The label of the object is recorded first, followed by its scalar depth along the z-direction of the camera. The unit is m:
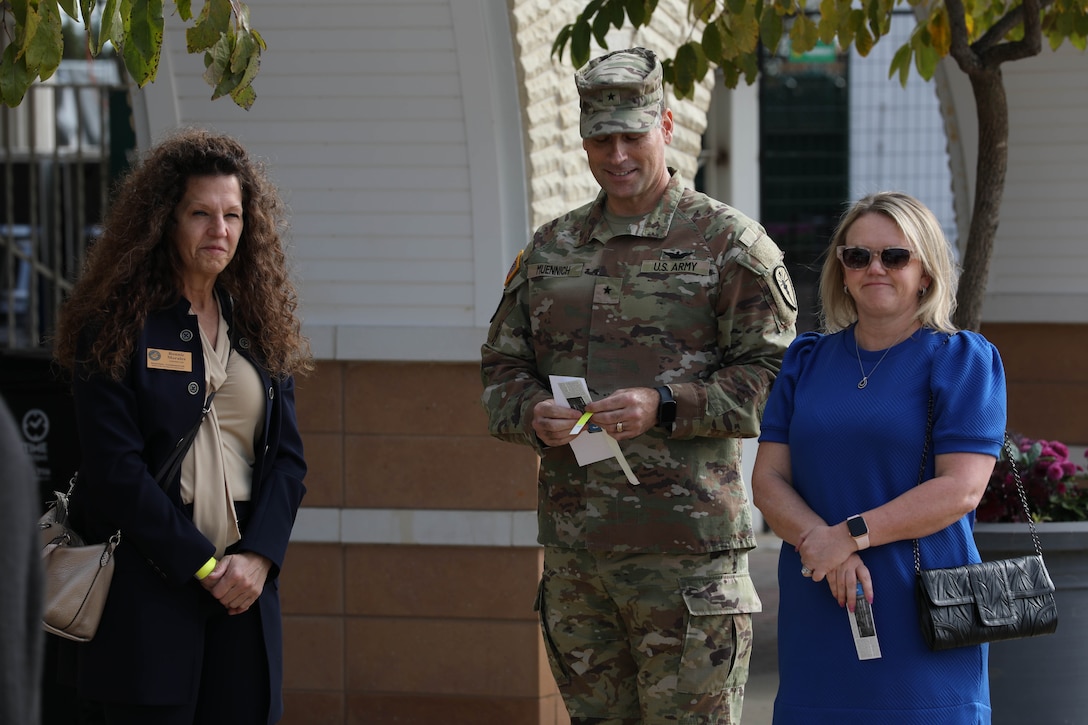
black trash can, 9.34
